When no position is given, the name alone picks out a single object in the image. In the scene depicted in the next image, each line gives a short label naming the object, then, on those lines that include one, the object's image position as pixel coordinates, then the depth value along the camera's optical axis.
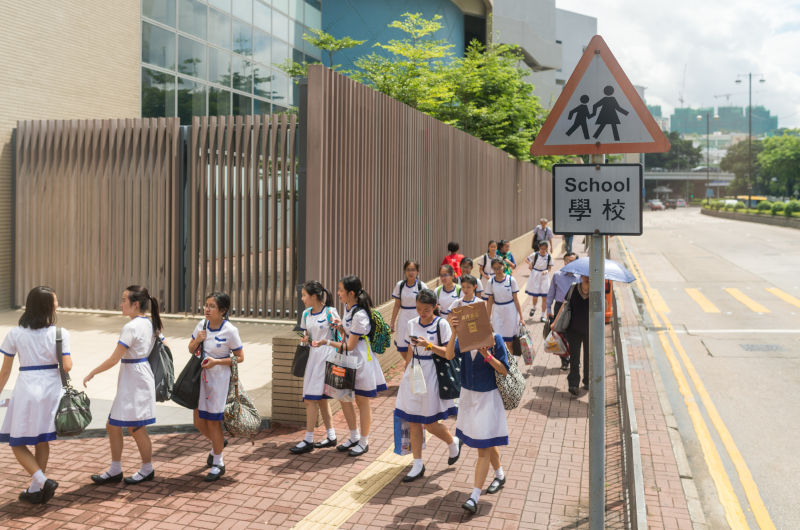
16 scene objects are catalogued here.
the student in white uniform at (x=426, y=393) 6.68
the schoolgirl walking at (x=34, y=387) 6.02
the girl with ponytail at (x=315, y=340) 7.34
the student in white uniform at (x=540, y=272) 14.85
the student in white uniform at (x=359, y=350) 7.41
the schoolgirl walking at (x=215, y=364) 6.67
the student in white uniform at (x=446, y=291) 10.04
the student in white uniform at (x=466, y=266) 11.30
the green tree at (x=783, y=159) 86.56
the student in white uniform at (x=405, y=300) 9.88
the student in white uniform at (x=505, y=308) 10.57
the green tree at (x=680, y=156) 159.38
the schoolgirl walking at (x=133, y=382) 6.33
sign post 4.19
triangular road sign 4.23
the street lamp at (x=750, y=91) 76.06
